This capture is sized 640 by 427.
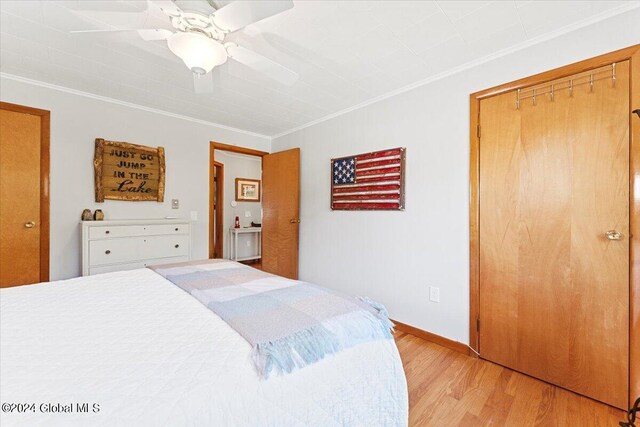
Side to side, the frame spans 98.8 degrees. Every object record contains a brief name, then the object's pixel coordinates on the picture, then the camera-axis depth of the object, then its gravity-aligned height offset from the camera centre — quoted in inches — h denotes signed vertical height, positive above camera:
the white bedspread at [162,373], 24.8 -16.2
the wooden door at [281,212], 143.3 +1.9
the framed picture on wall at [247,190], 222.4 +21.4
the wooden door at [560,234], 61.7 -5.1
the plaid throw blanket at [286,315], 33.8 -15.3
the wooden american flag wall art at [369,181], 102.0 +14.0
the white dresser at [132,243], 99.7 -11.0
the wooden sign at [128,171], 111.3 +19.1
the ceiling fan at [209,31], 48.3 +36.6
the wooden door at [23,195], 94.4 +7.4
